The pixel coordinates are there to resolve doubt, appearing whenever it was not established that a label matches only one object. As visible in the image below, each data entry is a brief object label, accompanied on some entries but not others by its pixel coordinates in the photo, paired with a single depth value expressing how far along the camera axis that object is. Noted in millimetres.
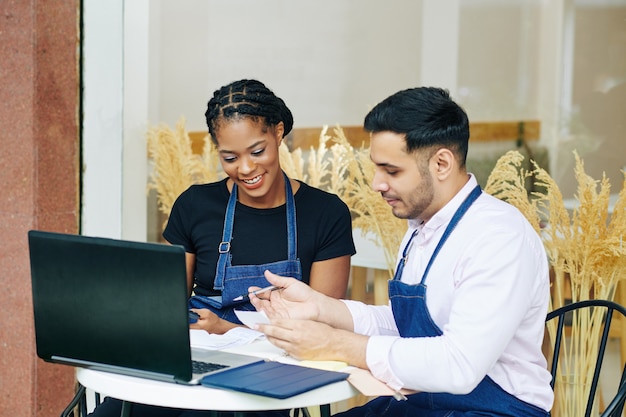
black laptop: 1952
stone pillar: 3902
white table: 1987
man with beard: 2068
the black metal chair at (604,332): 2410
